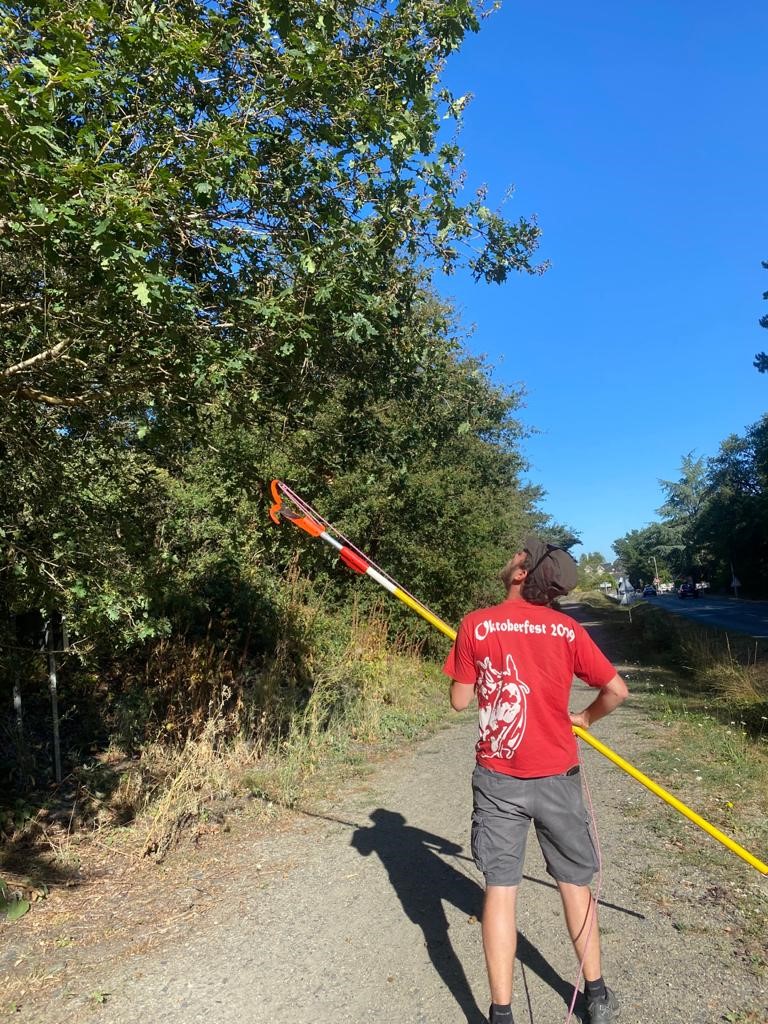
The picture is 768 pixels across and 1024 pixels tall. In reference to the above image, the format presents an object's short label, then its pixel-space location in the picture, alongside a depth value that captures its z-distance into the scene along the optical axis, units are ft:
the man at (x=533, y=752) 8.97
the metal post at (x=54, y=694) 21.45
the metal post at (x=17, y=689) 21.44
